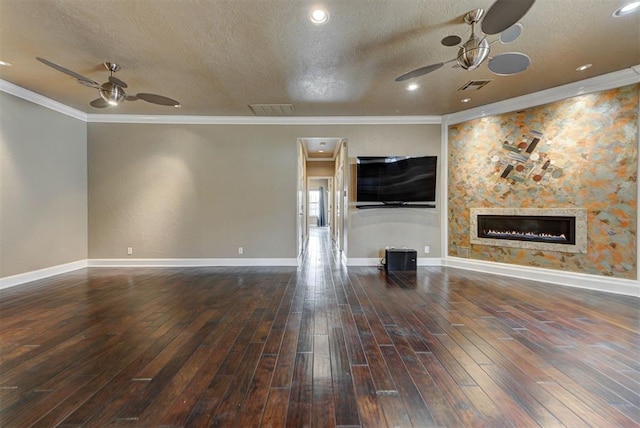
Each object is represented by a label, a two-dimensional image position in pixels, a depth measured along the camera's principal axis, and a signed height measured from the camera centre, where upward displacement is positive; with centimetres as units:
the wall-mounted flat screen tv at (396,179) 500 +64
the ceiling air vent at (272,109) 447 +182
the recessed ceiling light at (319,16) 231 +177
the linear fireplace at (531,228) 383 -24
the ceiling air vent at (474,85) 364 +182
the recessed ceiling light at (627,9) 228 +179
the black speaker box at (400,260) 478 -86
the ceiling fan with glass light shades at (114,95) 309 +143
